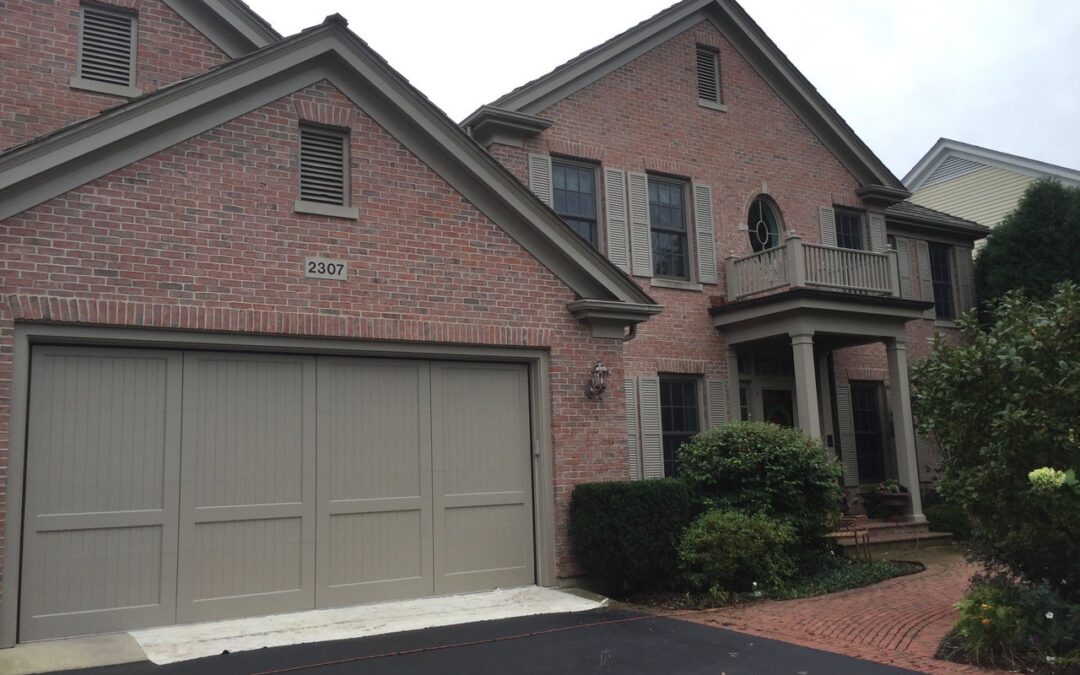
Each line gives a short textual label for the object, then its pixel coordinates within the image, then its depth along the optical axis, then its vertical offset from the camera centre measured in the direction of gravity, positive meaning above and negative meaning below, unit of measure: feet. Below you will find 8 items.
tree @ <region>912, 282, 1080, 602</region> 23.32 +0.16
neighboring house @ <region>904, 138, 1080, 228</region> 83.00 +25.52
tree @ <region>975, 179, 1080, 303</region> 65.98 +14.31
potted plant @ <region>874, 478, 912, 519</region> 51.96 -3.09
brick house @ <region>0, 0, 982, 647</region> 24.47 +4.01
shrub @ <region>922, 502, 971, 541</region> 51.13 -4.48
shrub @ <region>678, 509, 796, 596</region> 31.76 -3.68
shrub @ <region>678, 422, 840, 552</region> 36.01 -1.17
